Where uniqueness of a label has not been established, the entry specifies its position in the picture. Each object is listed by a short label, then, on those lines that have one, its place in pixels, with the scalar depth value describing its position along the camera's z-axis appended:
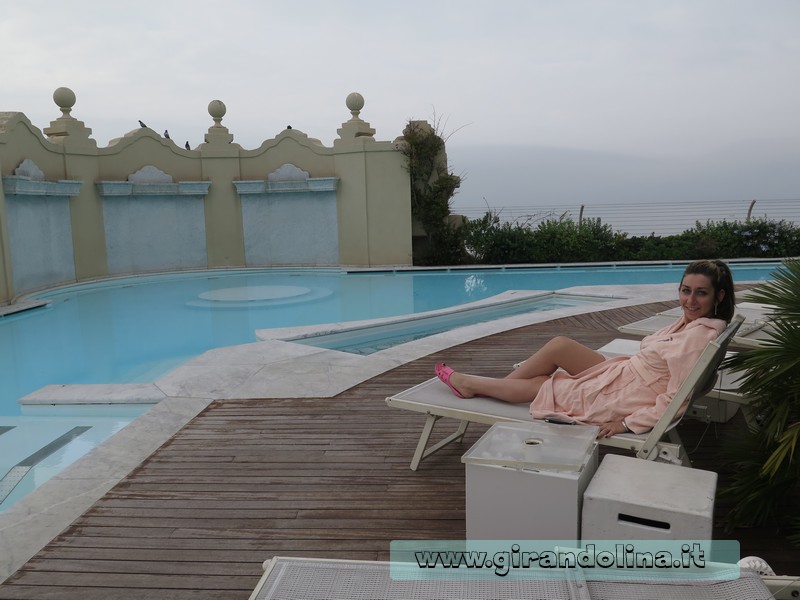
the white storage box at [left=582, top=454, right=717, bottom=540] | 2.00
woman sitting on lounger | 2.92
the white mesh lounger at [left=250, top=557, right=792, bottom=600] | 1.66
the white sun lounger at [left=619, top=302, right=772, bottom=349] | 4.13
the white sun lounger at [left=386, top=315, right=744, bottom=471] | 2.74
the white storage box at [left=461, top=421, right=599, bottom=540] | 2.20
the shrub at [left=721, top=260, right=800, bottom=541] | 2.50
